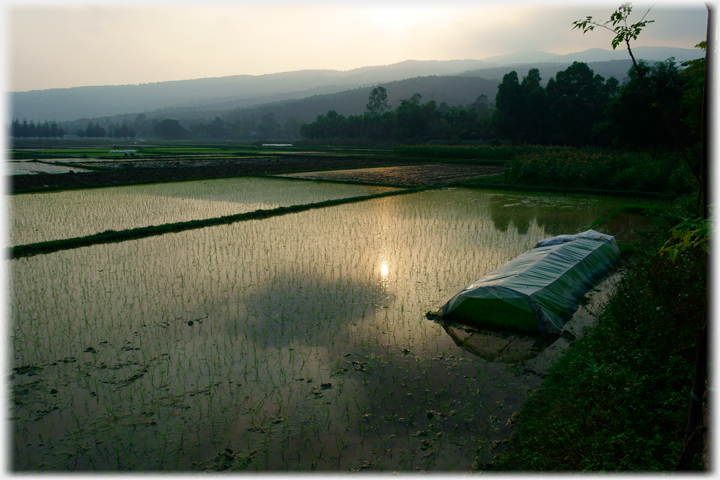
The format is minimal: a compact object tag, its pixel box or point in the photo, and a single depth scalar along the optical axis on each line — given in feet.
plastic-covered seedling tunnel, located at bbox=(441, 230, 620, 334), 19.54
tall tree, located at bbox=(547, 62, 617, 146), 140.36
